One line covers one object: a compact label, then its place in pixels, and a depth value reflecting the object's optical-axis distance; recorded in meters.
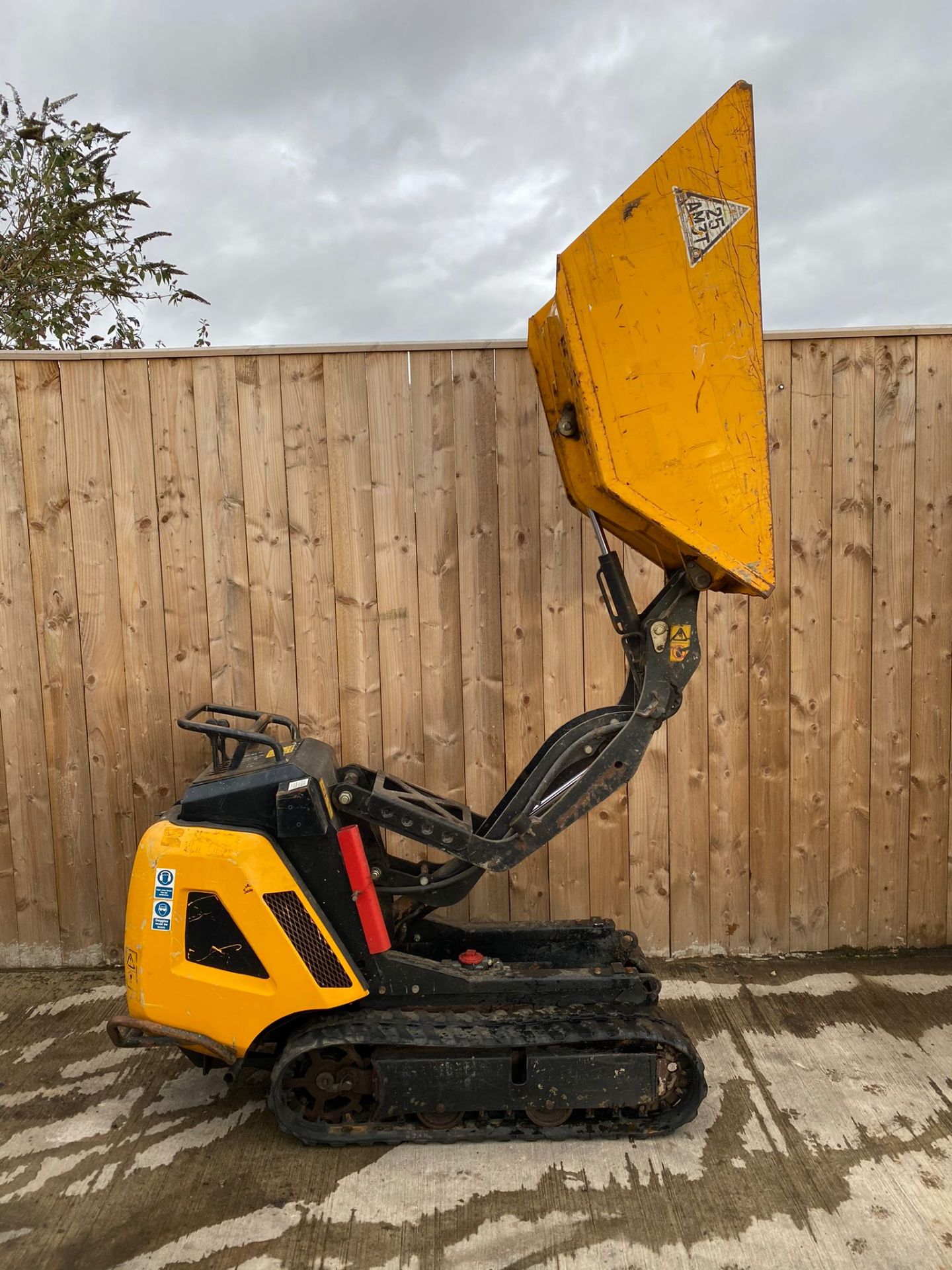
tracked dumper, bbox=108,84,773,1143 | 2.41
